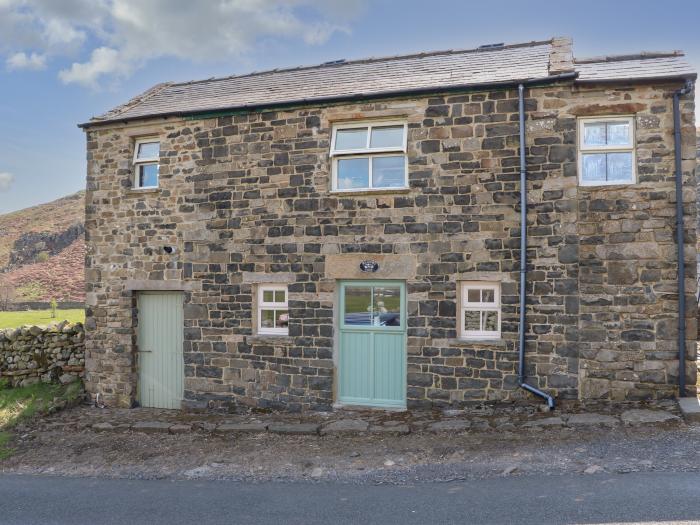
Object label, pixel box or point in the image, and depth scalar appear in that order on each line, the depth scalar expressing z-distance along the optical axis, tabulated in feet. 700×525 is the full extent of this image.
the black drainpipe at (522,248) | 26.86
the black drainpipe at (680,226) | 25.64
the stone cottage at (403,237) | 26.35
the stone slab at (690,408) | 23.45
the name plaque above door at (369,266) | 29.22
